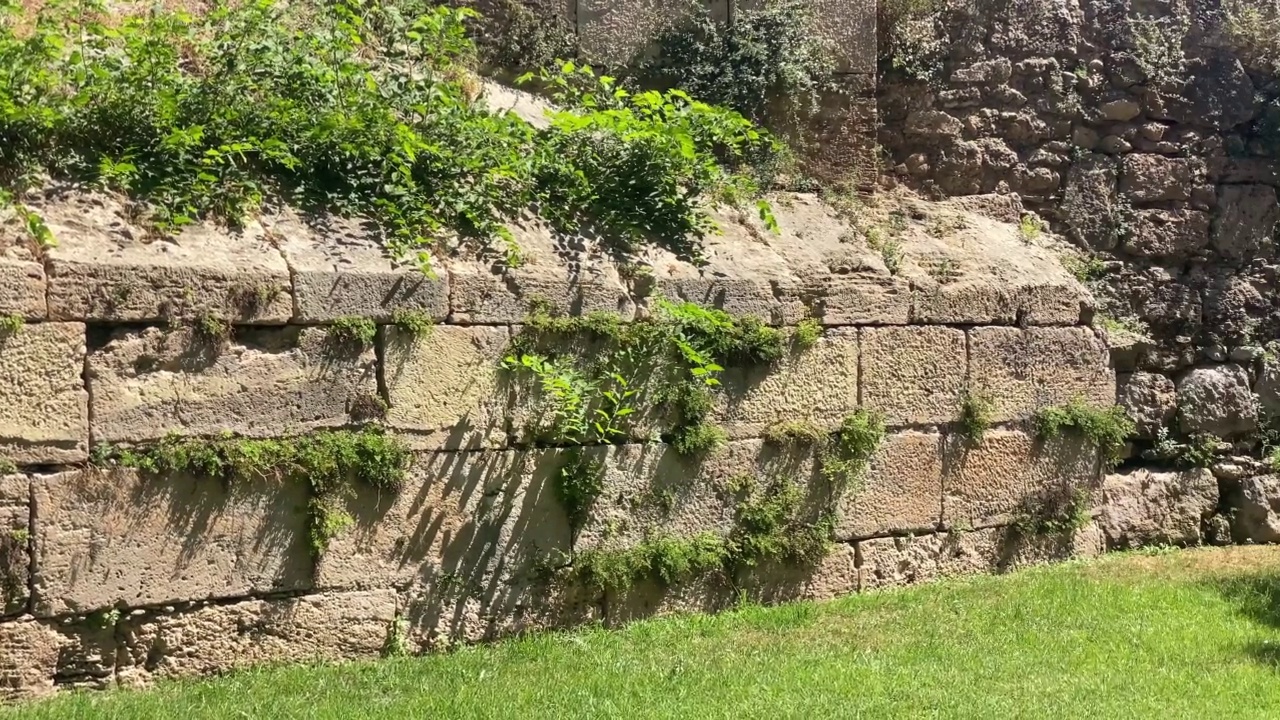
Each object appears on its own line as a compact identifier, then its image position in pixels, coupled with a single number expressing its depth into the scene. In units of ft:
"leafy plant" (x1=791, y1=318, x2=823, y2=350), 20.21
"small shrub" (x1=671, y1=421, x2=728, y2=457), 19.17
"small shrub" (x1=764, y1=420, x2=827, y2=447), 20.08
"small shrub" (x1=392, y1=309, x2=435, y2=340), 17.13
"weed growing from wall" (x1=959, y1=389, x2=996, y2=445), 21.81
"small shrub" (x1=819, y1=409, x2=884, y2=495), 20.49
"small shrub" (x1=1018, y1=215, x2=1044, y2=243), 25.11
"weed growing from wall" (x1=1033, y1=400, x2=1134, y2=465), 22.72
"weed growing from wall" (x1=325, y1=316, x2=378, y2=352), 16.80
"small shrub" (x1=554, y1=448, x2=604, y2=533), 18.30
